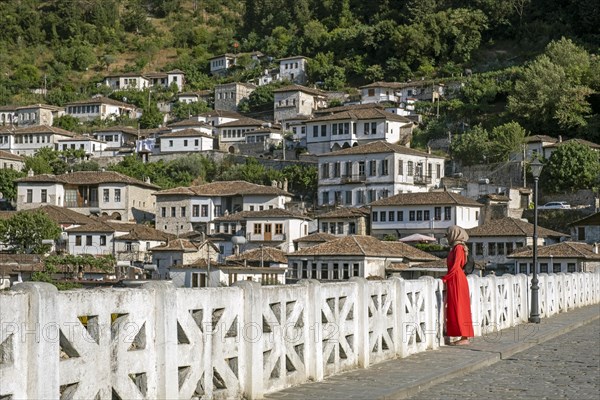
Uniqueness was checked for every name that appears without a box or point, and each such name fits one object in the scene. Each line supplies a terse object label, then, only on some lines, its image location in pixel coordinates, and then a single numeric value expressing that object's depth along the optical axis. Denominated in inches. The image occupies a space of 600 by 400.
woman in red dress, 579.5
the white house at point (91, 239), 2810.0
